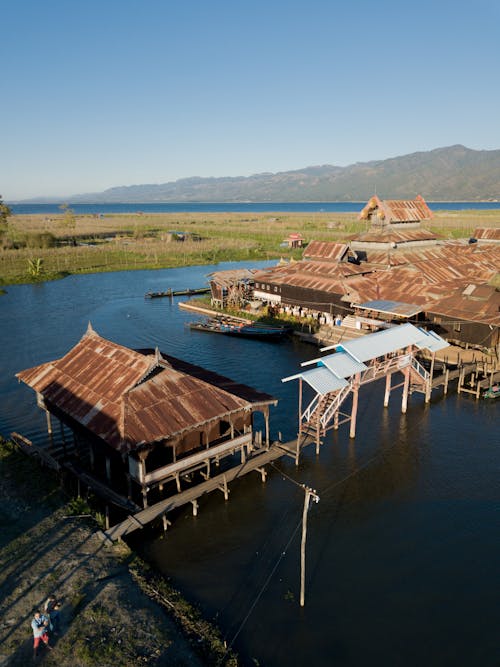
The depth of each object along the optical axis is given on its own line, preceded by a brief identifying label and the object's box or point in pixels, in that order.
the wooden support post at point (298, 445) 29.39
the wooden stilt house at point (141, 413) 24.09
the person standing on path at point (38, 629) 16.30
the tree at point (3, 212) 115.04
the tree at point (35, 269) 94.94
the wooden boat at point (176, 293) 81.19
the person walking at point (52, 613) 17.23
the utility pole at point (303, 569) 19.22
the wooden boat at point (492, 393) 39.62
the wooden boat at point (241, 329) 56.38
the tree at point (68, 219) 166.88
